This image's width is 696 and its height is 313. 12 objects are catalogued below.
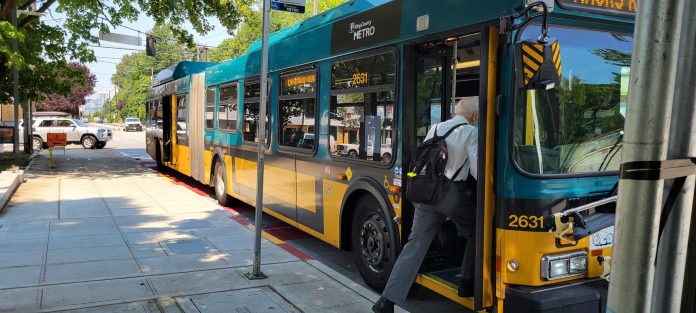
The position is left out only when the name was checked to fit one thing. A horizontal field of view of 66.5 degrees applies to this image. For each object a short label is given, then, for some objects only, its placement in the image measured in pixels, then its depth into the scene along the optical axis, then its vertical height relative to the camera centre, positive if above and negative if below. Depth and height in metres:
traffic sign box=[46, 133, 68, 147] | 17.39 -0.98
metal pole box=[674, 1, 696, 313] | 1.54 +0.20
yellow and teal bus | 3.51 -0.08
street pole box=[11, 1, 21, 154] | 15.20 +0.66
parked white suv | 25.26 -1.08
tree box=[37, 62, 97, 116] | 60.68 +1.00
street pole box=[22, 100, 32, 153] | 21.36 -0.86
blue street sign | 4.93 +1.04
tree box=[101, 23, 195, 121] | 77.50 +5.92
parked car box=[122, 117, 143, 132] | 57.31 -1.44
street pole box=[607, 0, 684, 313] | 1.55 -0.05
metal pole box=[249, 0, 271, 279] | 4.87 -0.28
